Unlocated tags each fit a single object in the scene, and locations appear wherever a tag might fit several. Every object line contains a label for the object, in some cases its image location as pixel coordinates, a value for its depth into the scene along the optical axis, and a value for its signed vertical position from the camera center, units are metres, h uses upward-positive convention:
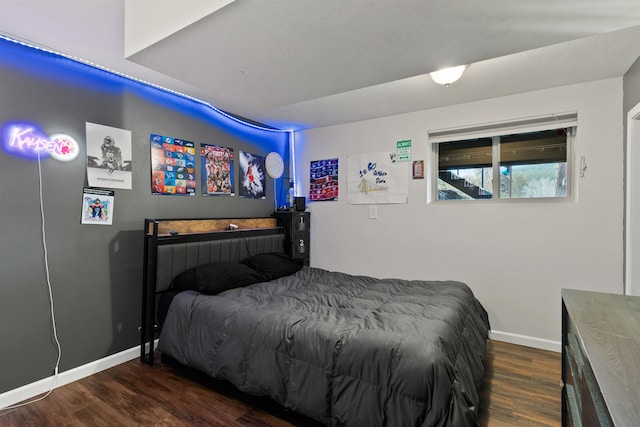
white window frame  2.78 +0.73
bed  1.45 -0.79
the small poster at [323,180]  4.00 +0.36
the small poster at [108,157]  2.35 +0.43
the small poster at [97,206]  2.32 +0.02
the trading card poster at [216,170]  3.21 +0.43
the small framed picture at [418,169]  3.39 +0.42
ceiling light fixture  2.18 +0.98
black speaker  4.04 +0.05
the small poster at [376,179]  3.52 +0.33
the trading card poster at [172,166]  2.77 +0.41
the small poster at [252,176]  3.66 +0.40
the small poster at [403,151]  3.47 +0.65
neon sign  1.98 +0.48
